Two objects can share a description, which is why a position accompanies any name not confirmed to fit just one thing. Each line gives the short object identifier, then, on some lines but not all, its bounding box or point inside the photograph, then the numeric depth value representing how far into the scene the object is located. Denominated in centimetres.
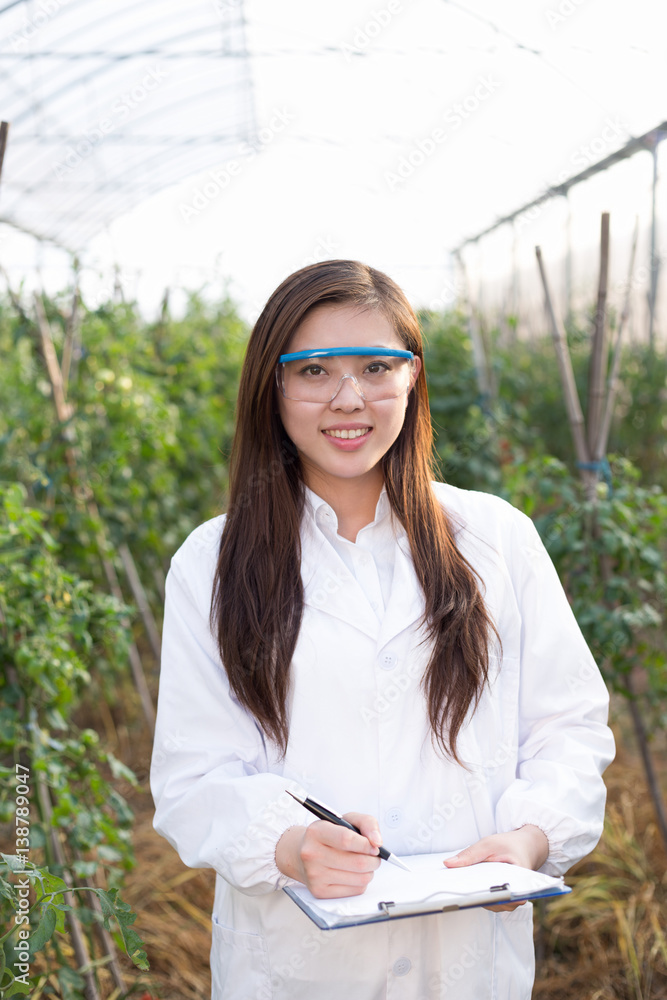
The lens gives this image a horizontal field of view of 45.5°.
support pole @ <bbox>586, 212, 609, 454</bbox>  205
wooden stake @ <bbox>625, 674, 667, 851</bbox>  221
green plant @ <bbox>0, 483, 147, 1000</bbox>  171
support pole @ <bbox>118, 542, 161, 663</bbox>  334
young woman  122
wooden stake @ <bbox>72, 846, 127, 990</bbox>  196
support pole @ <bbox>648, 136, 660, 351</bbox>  431
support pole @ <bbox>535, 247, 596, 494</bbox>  217
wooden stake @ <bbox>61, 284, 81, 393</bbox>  269
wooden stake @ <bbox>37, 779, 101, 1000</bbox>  182
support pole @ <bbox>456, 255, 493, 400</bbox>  355
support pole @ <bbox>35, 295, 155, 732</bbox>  262
